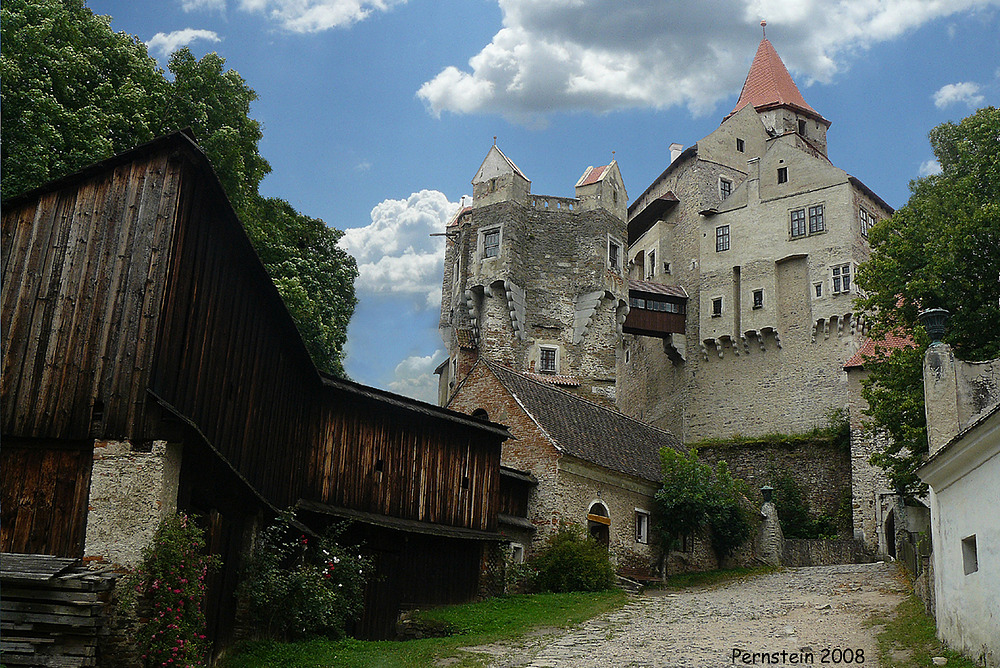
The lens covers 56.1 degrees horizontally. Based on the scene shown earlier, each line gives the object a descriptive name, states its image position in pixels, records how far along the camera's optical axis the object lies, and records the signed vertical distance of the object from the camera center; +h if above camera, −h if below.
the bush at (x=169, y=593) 10.44 -0.41
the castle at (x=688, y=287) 45.31 +14.95
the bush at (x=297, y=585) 15.25 -0.36
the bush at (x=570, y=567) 24.78 +0.33
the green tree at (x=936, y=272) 21.36 +7.56
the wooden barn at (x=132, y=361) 10.91 +2.37
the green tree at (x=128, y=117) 21.52 +10.88
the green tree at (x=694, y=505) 29.72 +2.56
